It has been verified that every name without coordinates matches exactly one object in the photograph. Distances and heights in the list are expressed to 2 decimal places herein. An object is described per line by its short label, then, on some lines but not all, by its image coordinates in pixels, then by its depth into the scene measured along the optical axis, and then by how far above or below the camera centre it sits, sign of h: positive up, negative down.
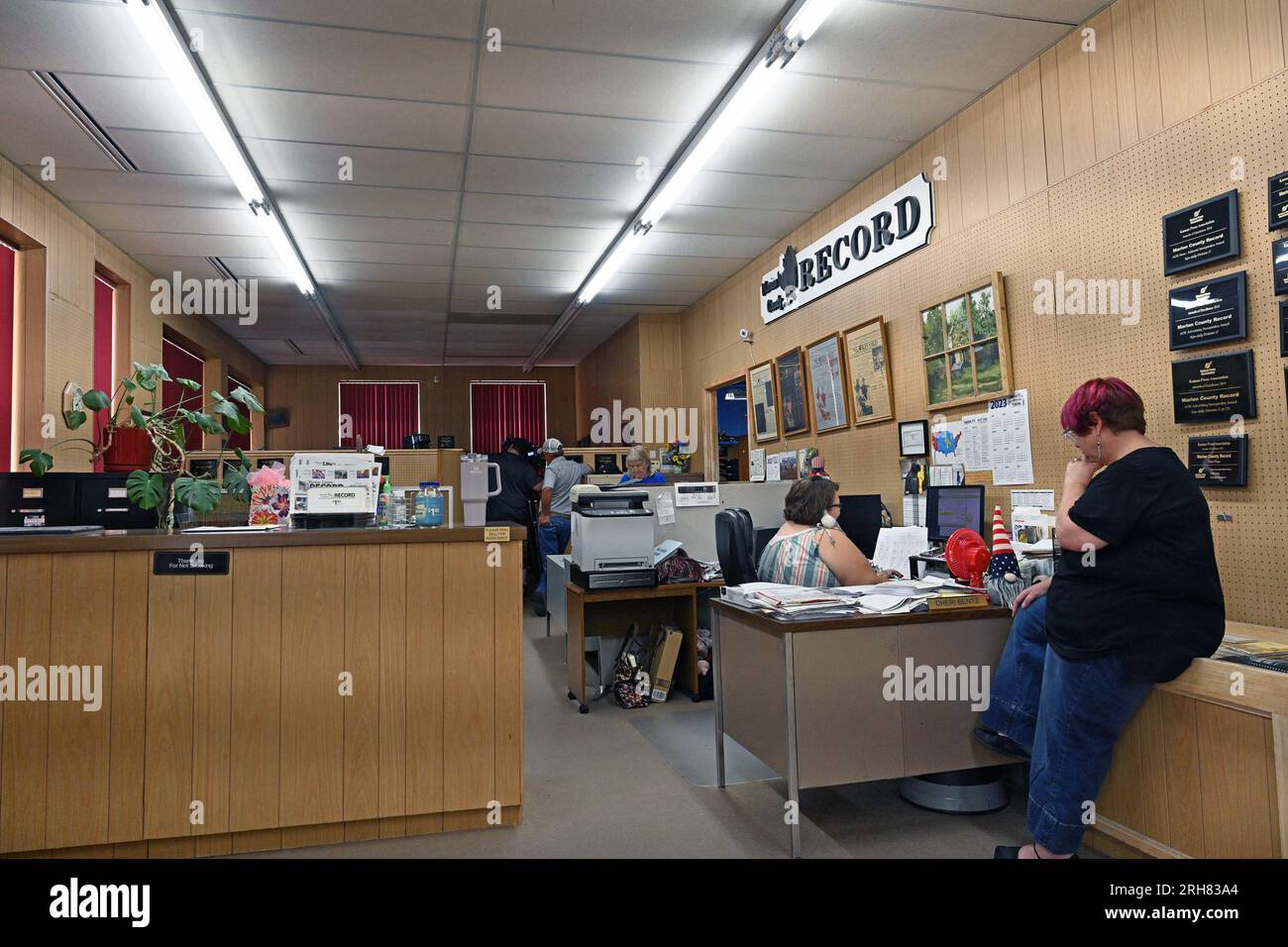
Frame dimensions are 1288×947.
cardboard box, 4.66 -0.86
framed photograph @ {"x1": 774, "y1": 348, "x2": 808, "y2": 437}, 6.18 +0.95
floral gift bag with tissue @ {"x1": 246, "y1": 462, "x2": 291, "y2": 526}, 3.23 +0.12
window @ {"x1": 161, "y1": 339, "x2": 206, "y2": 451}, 8.12 +1.71
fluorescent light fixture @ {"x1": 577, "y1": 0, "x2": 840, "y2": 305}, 3.40 +2.13
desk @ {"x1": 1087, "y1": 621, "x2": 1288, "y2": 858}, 2.07 -0.78
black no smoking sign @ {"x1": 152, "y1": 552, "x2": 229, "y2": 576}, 2.70 -0.12
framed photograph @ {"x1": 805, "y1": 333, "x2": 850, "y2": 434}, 5.65 +0.90
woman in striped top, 3.45 -0.18
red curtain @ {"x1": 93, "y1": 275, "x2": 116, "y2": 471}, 6.18 +1.54
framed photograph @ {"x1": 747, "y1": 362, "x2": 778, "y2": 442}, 6.66 +0.94
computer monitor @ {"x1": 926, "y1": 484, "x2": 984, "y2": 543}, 4.09 -0.03
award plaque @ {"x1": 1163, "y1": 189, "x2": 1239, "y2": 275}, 2.86 +0.98
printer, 4.48 -0.14
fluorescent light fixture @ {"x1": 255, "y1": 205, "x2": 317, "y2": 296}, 5.64 +2.20
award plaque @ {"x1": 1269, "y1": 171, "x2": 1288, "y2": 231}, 2.69 +1.00
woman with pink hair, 2.21 -0.29
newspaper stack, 3.06 +0.15
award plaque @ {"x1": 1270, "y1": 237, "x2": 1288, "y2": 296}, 2.69 +0.78
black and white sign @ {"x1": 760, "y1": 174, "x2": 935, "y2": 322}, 4.77 +1.77
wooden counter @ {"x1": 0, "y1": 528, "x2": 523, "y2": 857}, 2.60 -0.58
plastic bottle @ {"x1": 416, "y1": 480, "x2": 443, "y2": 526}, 3.22 +0.06
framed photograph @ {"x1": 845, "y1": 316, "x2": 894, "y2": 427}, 5.08 +0.89
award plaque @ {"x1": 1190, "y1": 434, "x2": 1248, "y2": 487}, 2.86 +0.13
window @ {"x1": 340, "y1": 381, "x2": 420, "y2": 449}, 12.53 +1.78
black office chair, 4.08 -0.18
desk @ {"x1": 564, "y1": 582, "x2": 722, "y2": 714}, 4.52 -0.60
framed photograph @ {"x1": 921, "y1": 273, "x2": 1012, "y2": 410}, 4.05 +0.85
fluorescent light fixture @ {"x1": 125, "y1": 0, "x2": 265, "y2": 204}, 3.32 +2.12
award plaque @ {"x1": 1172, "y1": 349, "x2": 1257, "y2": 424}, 2.83 +0.40
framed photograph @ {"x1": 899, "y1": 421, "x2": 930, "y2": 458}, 4.70 +0.40
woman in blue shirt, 6.66 +0.41
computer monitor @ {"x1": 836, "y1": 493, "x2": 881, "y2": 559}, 4.86 -0.08
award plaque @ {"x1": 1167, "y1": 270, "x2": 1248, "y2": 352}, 2.84 +0.68
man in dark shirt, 7.87 +0.30
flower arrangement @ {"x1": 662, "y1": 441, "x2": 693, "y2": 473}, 8.13 +0.60
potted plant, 3.05 +0.29
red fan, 3.21 -0.21
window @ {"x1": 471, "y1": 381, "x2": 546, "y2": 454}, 12.98 +1.73
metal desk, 2.65 -0.65
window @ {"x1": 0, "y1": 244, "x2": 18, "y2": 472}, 5.01 +1.18
